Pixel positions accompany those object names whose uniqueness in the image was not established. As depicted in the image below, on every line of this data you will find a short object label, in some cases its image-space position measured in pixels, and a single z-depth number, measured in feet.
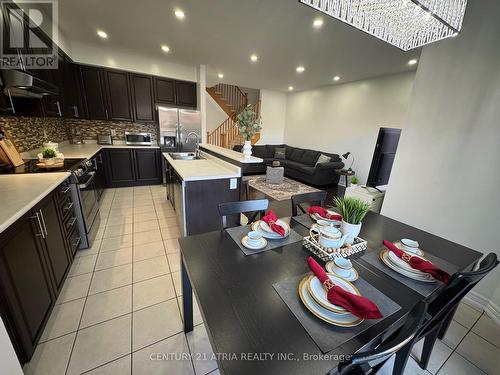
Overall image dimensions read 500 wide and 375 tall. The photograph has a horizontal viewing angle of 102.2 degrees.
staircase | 24.31
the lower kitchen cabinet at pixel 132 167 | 14.12
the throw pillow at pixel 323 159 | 17.88
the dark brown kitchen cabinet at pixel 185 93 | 15.58
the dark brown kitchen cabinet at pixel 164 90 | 14.96
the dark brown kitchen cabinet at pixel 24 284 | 3.42
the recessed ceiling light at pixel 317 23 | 8.39
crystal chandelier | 3.54
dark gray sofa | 17.31
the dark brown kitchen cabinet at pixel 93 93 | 13.23
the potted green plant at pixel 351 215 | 3.67
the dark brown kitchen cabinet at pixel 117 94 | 13.78
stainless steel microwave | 14.74
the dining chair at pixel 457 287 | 2.54
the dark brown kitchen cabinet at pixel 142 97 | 14.39
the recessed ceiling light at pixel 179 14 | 8.43
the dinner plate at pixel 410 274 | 3.16
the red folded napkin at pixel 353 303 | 2.25
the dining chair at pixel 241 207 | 4.76
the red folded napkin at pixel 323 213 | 4.75
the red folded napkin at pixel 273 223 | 4.08
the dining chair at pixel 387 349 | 1.66
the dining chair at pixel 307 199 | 5.70
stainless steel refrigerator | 14.64
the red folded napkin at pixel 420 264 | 3.03
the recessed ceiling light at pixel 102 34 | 10.87
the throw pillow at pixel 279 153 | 22.44
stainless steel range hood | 6.07
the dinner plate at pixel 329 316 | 2.31
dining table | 1.95
